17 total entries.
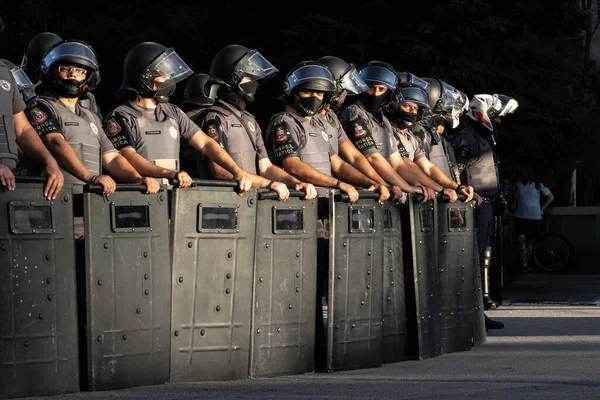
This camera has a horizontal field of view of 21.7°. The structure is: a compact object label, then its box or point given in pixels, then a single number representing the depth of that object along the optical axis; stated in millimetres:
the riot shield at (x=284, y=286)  9188
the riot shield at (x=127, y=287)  8273
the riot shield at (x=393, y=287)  10352
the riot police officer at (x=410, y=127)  12461
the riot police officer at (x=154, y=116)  9727
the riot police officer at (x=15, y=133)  8336
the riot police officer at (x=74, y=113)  8992
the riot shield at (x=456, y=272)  11250
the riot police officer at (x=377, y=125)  11523
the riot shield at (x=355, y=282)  9711
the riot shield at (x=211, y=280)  8727
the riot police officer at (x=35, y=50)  12711
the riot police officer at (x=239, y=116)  10359
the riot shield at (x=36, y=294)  7852
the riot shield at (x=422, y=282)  10648
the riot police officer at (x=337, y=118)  11234
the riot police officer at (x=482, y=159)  14594
